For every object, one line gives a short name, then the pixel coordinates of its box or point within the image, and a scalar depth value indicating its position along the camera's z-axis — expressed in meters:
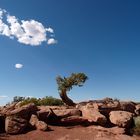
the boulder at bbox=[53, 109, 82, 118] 15.42
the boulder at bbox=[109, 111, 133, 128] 14.64
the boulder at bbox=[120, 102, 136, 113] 19.13
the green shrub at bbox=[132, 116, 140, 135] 13.78
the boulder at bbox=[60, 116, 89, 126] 14.89
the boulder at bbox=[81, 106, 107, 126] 14.87
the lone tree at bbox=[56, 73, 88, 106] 24.68
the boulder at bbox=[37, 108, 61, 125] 14.97
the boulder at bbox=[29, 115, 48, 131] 13.29
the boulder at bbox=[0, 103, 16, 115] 15.14
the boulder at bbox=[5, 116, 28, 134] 12.90
